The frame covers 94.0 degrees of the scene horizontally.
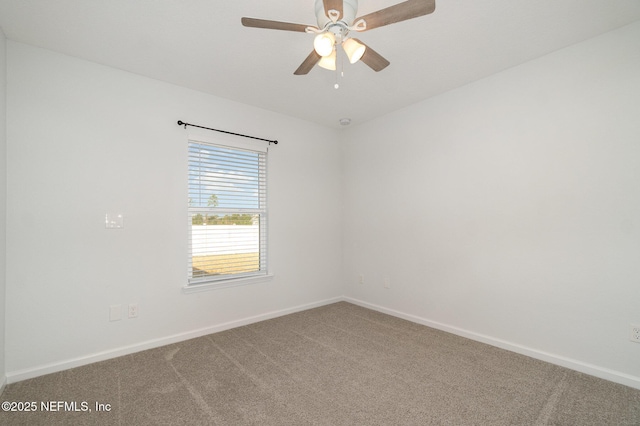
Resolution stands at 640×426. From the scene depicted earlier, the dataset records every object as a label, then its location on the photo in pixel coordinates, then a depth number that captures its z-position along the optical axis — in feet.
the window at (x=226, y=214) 10.48
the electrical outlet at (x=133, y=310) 8.96
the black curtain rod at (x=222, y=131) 9.98
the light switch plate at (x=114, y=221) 8.68
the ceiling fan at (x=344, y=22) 5.09
